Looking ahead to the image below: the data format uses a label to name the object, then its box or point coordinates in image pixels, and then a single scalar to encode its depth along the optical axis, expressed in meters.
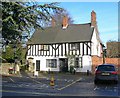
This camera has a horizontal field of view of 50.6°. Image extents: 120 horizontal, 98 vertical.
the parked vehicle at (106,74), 9.65
